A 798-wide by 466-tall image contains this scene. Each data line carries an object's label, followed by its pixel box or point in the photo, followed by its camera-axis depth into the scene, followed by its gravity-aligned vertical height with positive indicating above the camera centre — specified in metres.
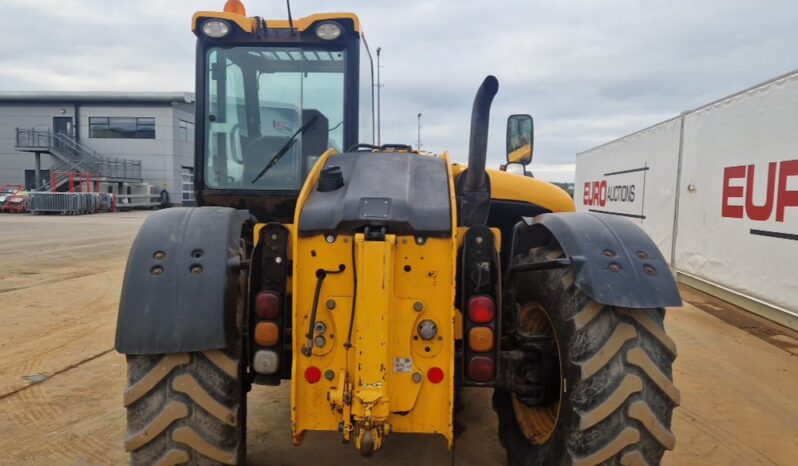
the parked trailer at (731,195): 6.94 +0.14
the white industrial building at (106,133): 37.03 +3.55
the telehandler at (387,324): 2.34 -0.54
